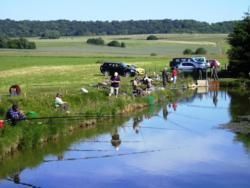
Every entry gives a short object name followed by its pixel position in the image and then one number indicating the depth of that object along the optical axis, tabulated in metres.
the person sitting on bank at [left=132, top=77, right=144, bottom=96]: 44.12
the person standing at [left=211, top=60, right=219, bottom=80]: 61.53
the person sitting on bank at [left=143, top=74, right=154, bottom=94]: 47.10
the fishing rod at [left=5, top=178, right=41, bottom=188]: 22.64
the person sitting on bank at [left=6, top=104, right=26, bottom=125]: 28.88
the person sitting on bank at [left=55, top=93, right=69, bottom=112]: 34.58
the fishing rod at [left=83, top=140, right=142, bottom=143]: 31.50
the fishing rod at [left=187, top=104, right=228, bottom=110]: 44.12
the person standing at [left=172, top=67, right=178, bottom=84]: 55.36
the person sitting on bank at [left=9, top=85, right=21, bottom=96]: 37.70
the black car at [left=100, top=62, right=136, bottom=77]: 60.59
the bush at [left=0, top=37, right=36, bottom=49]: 119.31
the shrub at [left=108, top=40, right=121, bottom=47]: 130.82
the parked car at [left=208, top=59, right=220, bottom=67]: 63.41
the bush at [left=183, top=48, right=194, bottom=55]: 105.92
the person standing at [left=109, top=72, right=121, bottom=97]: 41.47
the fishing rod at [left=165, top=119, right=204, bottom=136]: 33.91
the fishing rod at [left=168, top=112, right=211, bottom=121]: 39.31
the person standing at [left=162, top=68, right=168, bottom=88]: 52.29
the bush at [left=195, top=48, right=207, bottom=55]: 103.69
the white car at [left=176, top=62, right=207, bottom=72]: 67.81
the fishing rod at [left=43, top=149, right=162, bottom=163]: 27.32
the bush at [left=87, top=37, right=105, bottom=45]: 136.64
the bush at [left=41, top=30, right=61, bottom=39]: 189.12
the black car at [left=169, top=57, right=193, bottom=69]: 68.93
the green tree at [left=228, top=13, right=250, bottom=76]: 62.28
